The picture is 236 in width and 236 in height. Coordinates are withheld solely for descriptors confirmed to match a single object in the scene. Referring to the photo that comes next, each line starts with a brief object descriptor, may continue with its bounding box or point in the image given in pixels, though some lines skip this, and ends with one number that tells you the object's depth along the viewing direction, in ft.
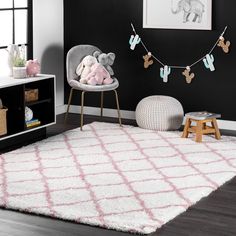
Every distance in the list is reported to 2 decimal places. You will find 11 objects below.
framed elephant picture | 20.35
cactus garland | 20.34
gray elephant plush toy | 21.02
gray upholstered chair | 20.15
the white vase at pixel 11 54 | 18.98
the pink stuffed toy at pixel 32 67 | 18.90
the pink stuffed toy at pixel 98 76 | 20.36
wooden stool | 18.84
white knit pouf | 20.10
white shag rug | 12.53
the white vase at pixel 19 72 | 18.56
